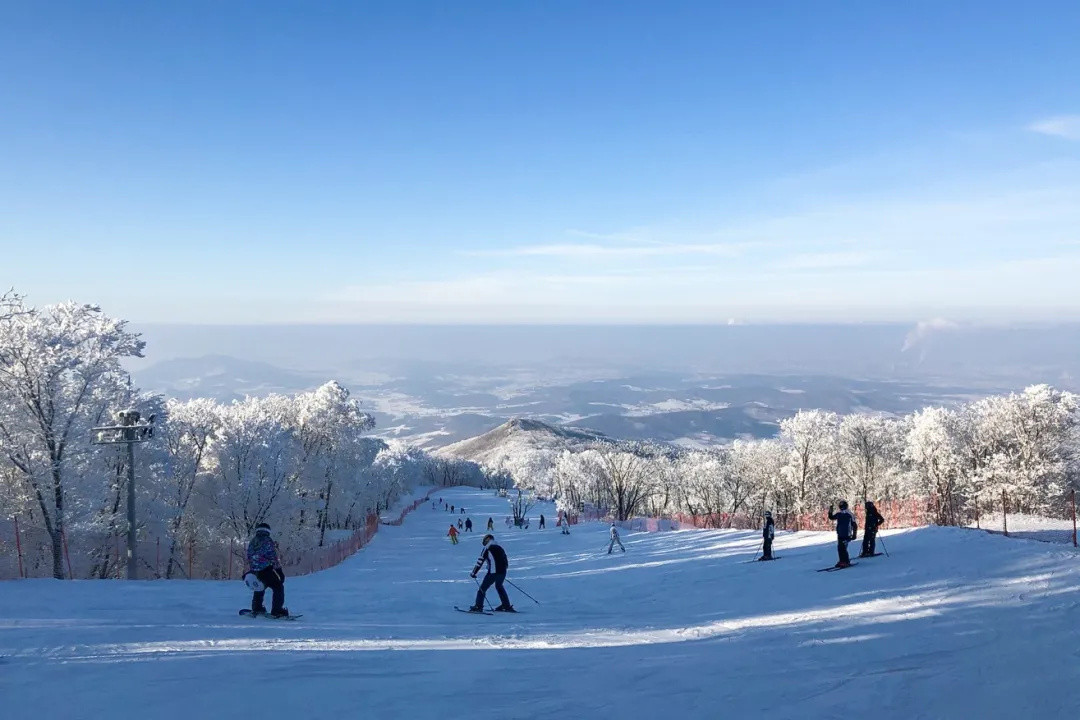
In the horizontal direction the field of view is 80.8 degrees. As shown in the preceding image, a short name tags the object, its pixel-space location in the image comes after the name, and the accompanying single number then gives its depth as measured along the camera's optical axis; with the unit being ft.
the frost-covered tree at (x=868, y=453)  192.54
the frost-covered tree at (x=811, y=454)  199.11
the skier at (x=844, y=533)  52.42
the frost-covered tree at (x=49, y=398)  83.71
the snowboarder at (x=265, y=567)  38.42
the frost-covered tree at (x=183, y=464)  112.57
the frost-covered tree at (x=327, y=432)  154.47
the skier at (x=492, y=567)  45.34
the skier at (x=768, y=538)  63.87
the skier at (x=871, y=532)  53.67
